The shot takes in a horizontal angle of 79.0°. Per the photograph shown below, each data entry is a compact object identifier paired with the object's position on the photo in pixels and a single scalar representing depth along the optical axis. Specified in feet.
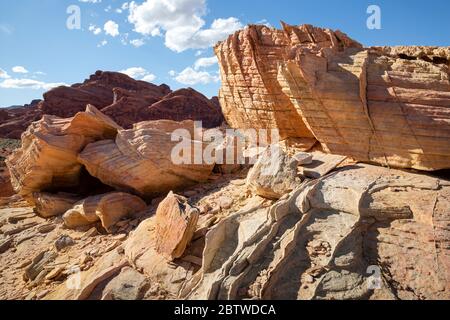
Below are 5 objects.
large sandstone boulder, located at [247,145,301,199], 18.52
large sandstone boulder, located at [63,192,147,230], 22.62
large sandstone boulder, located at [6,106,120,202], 26.08
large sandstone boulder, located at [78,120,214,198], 24.53
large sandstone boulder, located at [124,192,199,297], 15.08
